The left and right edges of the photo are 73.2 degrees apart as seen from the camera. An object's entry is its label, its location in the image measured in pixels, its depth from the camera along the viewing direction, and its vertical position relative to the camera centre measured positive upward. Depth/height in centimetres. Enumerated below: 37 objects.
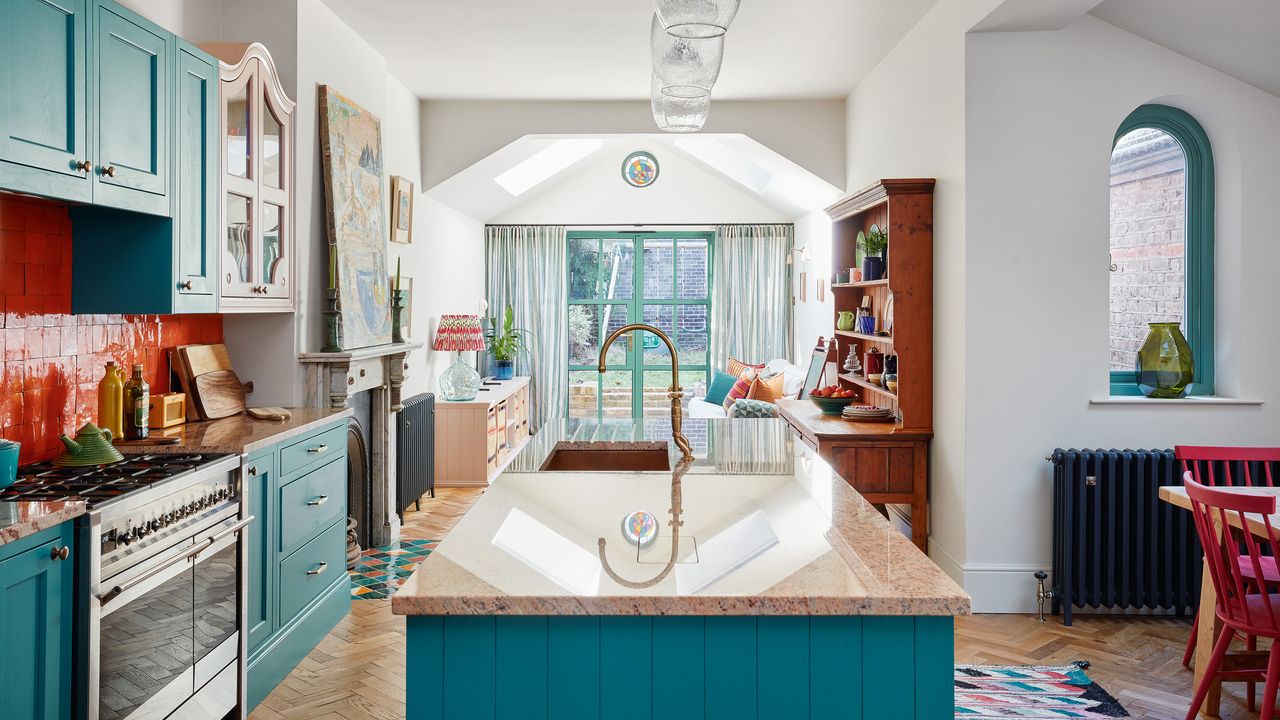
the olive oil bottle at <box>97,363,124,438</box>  288 -18
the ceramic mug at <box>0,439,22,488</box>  213 -28
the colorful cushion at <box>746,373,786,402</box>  725 -33
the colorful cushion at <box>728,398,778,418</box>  648 -44
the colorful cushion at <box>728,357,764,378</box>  842 -16
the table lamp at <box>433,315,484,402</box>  665 +1
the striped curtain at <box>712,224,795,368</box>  888 +62
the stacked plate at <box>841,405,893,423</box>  459 -33
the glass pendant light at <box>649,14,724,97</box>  226 +77
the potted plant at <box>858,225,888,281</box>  470 +54
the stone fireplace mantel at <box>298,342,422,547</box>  457 -40
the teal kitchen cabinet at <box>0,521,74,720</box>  183 -62
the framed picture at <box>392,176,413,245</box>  556 +92
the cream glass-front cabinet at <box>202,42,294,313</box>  325 +67
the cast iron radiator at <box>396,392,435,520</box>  541 -67
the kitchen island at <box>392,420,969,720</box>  139 -48
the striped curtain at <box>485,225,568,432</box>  891 +57
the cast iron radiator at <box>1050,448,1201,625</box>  371 -79
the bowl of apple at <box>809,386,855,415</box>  484 -27
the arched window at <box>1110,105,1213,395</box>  398 +55
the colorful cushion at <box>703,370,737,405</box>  813 -35
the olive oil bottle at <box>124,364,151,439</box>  292 -20
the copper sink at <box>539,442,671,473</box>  293 -36
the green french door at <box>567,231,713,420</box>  916 +63
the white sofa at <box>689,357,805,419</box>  727 -29
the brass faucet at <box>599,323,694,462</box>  249 -16
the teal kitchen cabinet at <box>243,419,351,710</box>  301 -79
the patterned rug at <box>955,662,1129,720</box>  289 -120
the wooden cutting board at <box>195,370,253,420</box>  344 -19
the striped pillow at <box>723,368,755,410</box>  752 -33
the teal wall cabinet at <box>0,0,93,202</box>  206 +64
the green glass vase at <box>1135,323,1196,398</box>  387 -5
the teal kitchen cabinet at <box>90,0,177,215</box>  245 +72
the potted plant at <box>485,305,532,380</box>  841 +1
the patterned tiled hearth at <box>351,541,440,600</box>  422 -115
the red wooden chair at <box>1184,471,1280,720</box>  244 -71
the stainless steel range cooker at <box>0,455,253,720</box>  211 -64
